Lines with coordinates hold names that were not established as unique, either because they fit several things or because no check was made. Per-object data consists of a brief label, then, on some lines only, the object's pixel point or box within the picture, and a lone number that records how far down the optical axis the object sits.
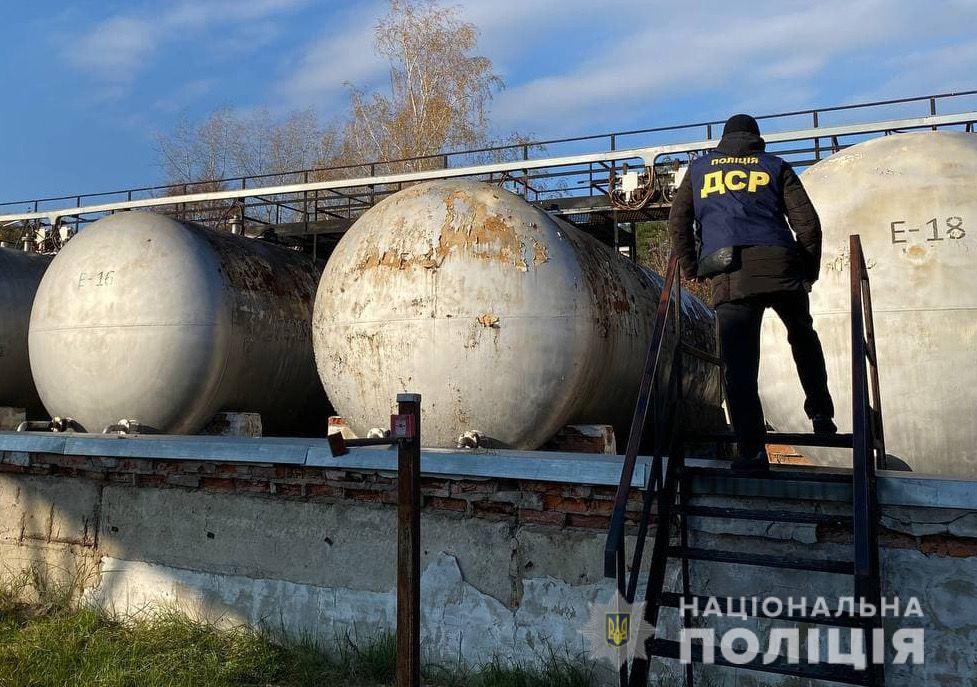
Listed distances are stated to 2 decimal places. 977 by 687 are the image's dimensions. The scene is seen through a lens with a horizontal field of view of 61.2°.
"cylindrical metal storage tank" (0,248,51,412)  8.48
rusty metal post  3.09
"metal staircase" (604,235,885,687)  2.97
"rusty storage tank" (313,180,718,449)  5.12
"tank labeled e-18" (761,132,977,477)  4.60
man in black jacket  3.73
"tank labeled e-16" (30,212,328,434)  6.38
